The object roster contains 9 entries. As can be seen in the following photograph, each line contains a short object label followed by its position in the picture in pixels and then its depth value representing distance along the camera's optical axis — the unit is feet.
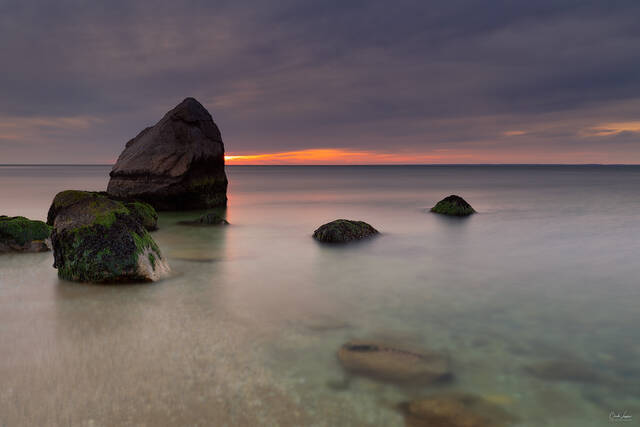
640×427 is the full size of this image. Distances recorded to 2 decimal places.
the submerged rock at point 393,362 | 12.23
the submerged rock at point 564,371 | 12.38
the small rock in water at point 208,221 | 44.88
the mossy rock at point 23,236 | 28.66
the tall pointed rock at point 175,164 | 54.54
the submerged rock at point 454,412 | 10.12
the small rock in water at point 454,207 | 54.19
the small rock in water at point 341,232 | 34.99
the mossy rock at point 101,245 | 21.02
